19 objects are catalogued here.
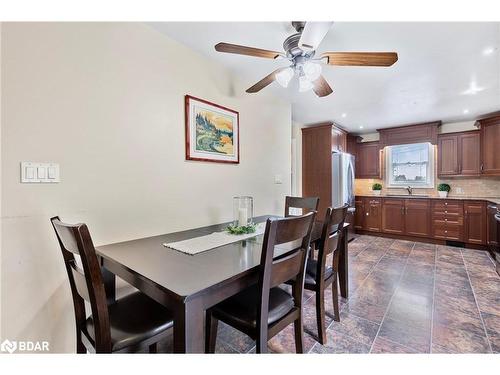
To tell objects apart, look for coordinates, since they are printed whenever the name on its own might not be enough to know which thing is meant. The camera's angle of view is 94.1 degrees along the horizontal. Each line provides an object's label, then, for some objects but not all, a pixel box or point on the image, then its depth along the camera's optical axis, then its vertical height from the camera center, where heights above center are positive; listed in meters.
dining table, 0.82 -0.37
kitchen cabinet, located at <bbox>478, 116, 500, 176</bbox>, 3.75 +0.66
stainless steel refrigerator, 4.17 +0.13
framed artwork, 2.04 +0.53
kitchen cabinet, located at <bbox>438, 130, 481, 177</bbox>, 4.14 +0.58
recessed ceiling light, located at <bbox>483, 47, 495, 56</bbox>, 1.98 +1.17
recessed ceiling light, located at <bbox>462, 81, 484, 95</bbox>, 2.77 +1.20
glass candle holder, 1.87 -0.20
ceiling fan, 1.33 +0.85
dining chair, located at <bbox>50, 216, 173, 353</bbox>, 0.90 -0.62
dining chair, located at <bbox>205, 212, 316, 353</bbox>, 1.08 -0.63
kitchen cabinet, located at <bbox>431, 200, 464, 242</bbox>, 4.05 -0.61
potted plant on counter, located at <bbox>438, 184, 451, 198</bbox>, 4.46 -0.09
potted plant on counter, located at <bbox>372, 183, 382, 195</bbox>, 5.17 -0.05
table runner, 1.34 -0.35
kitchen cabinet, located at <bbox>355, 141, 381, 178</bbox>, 5.15 +0.59
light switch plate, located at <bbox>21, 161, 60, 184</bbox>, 1.23 +0.09
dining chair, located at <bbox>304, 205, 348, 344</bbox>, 1.57 -0.58
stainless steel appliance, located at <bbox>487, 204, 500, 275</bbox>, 3.06 -0.67
